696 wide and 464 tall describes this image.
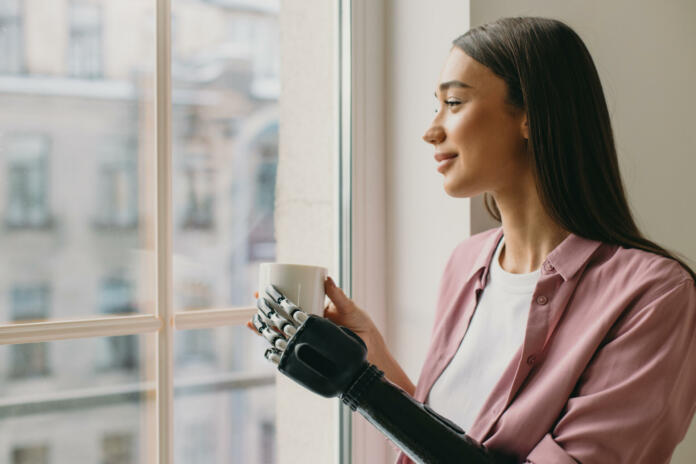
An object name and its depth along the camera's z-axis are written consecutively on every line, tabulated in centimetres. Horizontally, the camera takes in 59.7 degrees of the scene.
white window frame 110
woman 65
